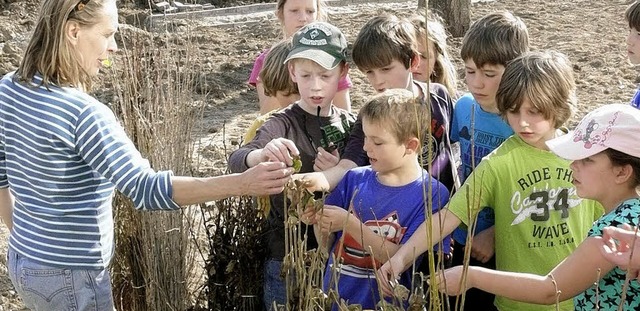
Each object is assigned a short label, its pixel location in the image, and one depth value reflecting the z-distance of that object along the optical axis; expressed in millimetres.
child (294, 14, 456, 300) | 3365
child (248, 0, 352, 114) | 4438
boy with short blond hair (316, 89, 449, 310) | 3088
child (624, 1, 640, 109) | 4005
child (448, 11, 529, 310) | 3465
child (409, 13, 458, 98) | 3740
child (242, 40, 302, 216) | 3715
